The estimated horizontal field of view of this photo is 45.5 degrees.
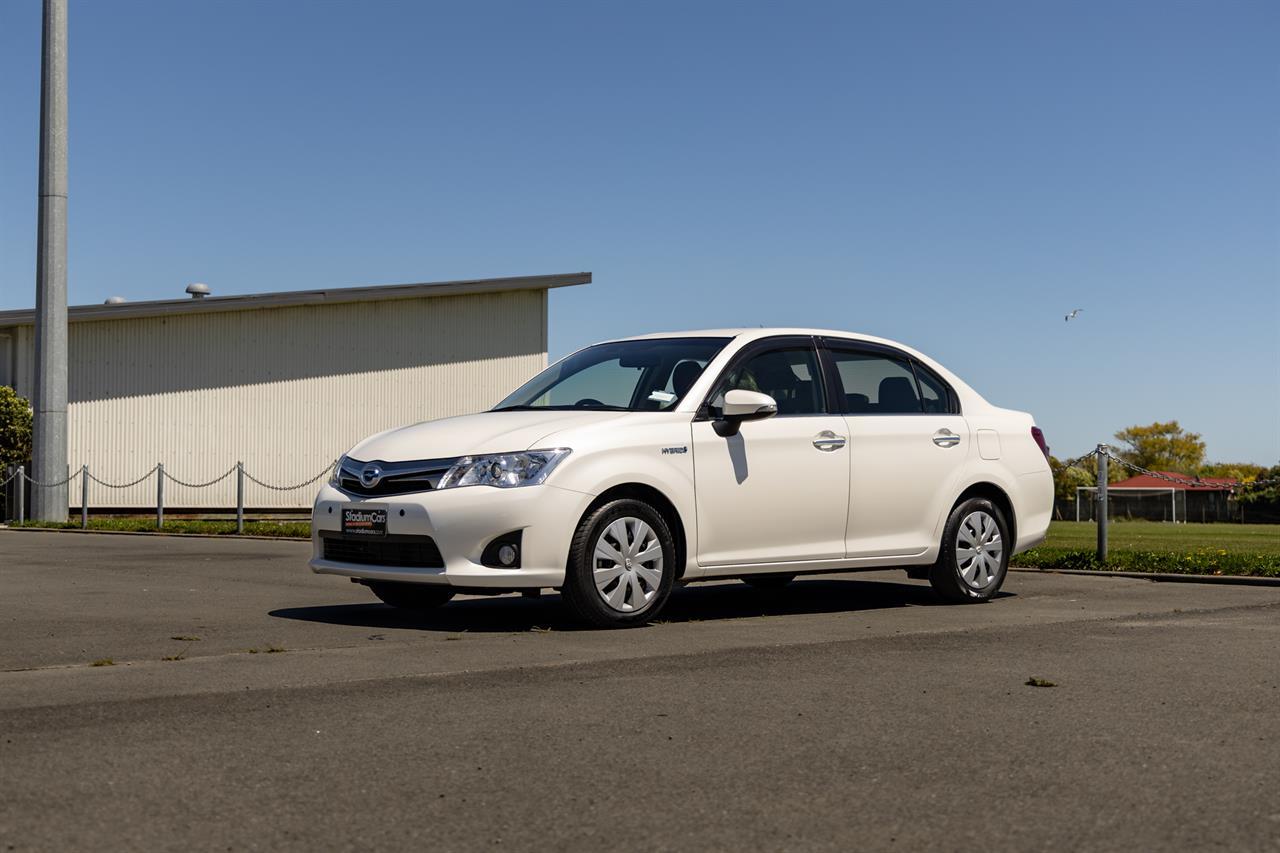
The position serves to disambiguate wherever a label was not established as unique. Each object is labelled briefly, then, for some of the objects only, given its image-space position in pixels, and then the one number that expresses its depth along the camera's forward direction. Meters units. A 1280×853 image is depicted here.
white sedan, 7.94
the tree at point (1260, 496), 64.06
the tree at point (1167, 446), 122.00
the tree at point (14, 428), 26.72
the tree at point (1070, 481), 111.46
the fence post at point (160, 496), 21.13
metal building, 28.59
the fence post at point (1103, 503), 13.19
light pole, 22.92
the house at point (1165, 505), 76.83
